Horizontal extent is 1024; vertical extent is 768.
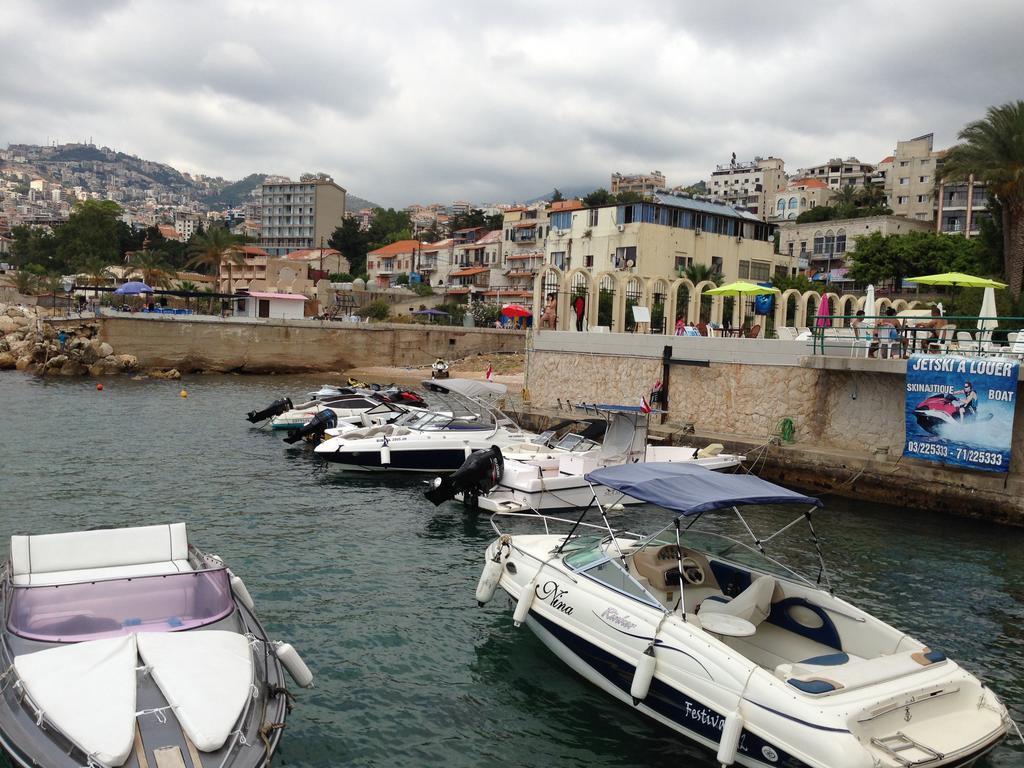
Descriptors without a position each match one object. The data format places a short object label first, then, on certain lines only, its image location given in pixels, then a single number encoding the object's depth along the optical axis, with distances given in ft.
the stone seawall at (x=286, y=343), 182.29
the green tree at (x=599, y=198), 326.03
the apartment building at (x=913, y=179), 343.05
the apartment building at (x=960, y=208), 287.07
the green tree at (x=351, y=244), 401.49
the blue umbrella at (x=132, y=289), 199.82
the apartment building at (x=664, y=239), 180.14
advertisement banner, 64.69
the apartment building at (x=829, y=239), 297.12
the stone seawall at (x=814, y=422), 66.64
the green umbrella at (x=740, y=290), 96.99
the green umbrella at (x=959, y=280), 81.20
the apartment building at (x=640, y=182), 521.24
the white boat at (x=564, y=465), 62.49
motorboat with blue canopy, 25.36
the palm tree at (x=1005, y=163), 119.14
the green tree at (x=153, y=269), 258.69
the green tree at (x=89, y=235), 347.97
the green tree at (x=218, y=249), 258.16
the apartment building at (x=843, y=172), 492.95
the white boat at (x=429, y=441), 75.10
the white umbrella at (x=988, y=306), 73.87
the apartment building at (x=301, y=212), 507.30
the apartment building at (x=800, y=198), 427.74
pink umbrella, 81.69
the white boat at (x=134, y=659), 23.26
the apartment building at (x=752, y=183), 492.54
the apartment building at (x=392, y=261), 351.25
